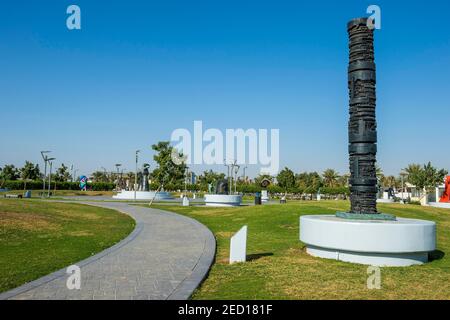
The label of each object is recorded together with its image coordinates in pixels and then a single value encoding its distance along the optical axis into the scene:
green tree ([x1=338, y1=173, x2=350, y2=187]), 117.23
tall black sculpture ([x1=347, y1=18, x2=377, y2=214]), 12.62
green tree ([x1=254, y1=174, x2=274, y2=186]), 111.50
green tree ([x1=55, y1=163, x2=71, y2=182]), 99.44
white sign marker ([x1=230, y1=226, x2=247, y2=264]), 10.48
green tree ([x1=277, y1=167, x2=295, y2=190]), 88.25
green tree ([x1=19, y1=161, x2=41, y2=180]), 96.25
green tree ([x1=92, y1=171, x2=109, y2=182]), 137.80
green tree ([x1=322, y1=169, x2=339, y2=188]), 112.12
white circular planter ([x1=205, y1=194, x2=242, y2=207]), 38.62
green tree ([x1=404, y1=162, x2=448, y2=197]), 79.50
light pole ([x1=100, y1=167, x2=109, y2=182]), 136.99
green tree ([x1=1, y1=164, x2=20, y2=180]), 90.38
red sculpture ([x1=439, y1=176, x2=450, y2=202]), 46.79
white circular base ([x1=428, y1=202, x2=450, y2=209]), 42.60
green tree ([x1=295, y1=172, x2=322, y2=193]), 98.44
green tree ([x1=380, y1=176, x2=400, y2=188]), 123.75
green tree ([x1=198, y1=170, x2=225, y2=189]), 107.94
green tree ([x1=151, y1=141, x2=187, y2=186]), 49.09
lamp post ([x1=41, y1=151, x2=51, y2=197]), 53.14
